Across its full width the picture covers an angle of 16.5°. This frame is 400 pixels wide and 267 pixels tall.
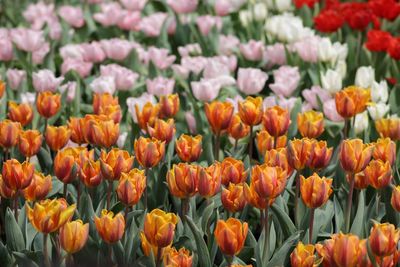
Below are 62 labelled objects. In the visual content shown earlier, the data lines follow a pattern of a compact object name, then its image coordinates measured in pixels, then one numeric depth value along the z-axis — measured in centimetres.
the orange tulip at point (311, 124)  505
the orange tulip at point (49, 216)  372
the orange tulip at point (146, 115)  523
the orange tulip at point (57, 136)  488
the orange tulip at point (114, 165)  427
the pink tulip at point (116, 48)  738
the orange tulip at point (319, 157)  435
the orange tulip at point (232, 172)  428
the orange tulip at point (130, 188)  401
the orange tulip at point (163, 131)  483
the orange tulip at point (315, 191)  399
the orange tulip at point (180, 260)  369
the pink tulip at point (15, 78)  671
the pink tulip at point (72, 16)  856
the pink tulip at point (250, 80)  657
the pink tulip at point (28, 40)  745
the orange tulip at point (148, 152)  440
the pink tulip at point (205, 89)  631
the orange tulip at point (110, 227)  376
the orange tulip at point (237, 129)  517
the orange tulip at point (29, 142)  472
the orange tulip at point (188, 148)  466
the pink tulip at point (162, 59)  742
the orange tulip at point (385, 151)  457
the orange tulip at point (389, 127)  530
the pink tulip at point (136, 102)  604
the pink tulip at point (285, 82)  655
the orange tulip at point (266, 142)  513
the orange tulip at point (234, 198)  412
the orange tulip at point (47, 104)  534
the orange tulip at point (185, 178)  406
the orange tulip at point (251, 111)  491
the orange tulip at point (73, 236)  368
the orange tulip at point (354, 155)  422
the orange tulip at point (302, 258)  367
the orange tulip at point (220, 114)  502
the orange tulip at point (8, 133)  481
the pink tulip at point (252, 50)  756
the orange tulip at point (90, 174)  431
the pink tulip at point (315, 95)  638
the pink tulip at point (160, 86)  646
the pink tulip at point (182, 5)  873
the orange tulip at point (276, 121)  487
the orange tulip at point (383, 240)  354
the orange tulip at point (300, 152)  434
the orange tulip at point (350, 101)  514
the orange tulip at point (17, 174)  410
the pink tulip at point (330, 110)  600
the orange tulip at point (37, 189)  426
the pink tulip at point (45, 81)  630
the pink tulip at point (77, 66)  710
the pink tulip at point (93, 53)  734
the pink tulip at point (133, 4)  888
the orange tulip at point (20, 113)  526
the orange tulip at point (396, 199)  411
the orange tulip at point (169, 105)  559
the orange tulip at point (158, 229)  366
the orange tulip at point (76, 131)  493
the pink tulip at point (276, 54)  751
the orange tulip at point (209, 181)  403
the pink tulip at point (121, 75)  666
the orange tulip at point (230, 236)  365
